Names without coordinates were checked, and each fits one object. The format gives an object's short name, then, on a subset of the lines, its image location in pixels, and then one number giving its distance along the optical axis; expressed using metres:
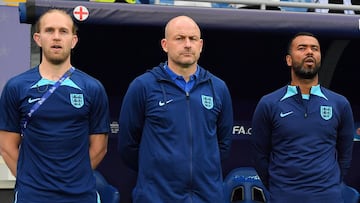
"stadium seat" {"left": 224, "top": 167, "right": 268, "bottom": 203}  12.05
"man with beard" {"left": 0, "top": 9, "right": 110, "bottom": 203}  7.16
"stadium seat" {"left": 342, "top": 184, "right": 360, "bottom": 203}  11.23
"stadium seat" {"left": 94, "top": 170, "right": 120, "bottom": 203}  10.83
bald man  7.17
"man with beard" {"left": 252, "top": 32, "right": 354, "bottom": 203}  8.29
